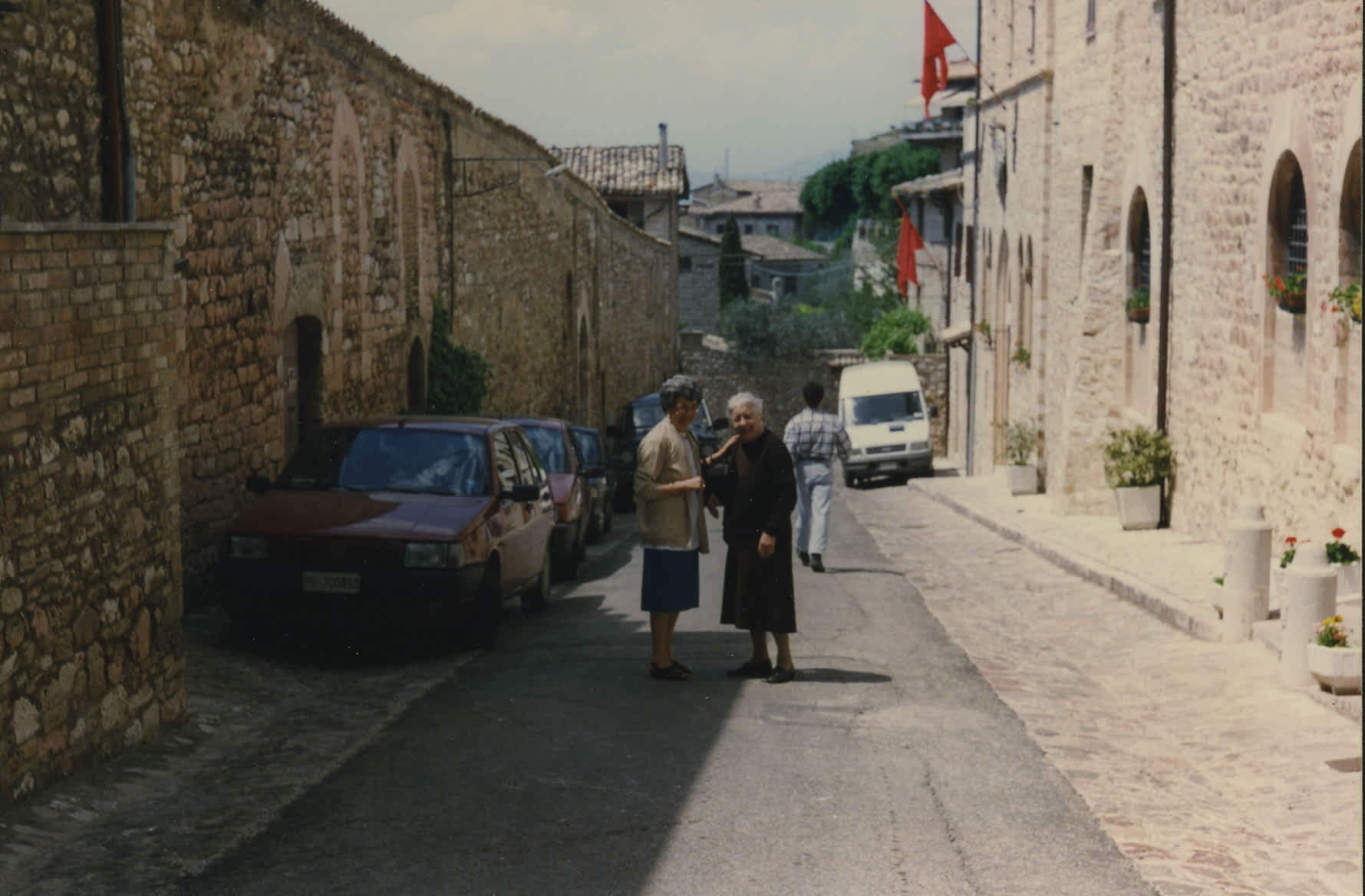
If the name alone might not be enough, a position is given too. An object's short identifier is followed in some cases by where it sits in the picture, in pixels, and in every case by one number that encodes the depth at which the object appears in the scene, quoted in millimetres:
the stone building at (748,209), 111000
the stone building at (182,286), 6598
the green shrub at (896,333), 52594
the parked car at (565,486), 14930
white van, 33531
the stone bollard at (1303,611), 8805
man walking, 14578
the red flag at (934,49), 29078
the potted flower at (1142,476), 16719
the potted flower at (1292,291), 12547
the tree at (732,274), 79125
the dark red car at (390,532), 9680
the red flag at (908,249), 45250
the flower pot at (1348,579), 10086
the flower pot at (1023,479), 24078
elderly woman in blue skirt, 8969
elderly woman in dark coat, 9148
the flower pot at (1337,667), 8328
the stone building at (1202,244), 11789
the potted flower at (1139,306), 18047
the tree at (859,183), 97375
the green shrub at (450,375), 19625
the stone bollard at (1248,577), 10430
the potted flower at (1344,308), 11141
